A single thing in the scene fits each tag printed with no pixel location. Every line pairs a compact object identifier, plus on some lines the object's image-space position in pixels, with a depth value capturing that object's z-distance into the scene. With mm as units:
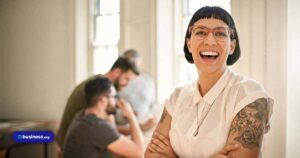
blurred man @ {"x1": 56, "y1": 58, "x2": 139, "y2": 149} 1624
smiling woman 1078
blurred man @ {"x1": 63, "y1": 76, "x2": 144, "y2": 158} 1610
